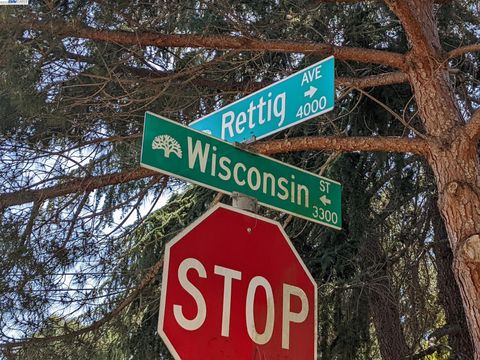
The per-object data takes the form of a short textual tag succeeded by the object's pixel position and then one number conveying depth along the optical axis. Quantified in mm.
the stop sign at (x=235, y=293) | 1917
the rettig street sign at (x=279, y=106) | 2775
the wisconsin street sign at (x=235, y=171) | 2334
